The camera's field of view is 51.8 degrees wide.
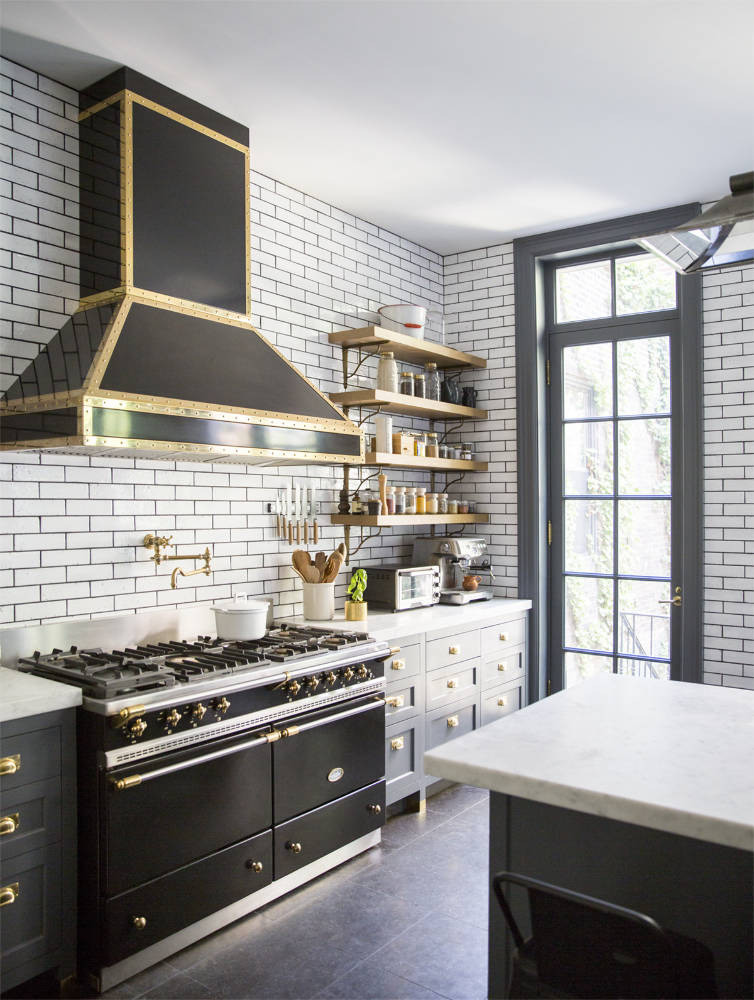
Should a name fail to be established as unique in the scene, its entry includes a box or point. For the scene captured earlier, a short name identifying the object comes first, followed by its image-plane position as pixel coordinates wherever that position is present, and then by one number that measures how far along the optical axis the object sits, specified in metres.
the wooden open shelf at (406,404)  4.27
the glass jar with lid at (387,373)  4.43
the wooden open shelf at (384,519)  4.24
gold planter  3.95
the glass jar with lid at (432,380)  4.86
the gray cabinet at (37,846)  2.29
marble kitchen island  1.62
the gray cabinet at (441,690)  3.78
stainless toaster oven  4.36
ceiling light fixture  1.83
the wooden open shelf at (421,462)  4.27
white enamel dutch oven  3.37
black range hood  2.66
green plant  3.98
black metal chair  1.40
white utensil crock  3.94
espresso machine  4.80
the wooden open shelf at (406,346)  4.25
